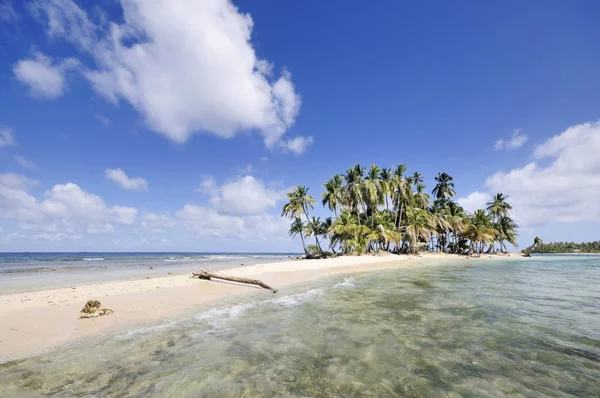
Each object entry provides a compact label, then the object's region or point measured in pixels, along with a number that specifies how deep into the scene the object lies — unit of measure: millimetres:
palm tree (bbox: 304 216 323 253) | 49906
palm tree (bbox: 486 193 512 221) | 68000
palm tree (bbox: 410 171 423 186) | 65500
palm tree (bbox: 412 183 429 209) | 60625
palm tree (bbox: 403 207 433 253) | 50875
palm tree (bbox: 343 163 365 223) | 48000
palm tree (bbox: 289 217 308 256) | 50162
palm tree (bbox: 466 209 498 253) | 58969
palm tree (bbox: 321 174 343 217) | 48094
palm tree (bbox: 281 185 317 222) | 47250
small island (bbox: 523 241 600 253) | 105588
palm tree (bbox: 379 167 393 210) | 49719
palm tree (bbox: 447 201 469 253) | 60125
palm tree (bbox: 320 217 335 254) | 49094
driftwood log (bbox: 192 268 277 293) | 14552
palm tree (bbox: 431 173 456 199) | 69688
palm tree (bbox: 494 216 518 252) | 68106
